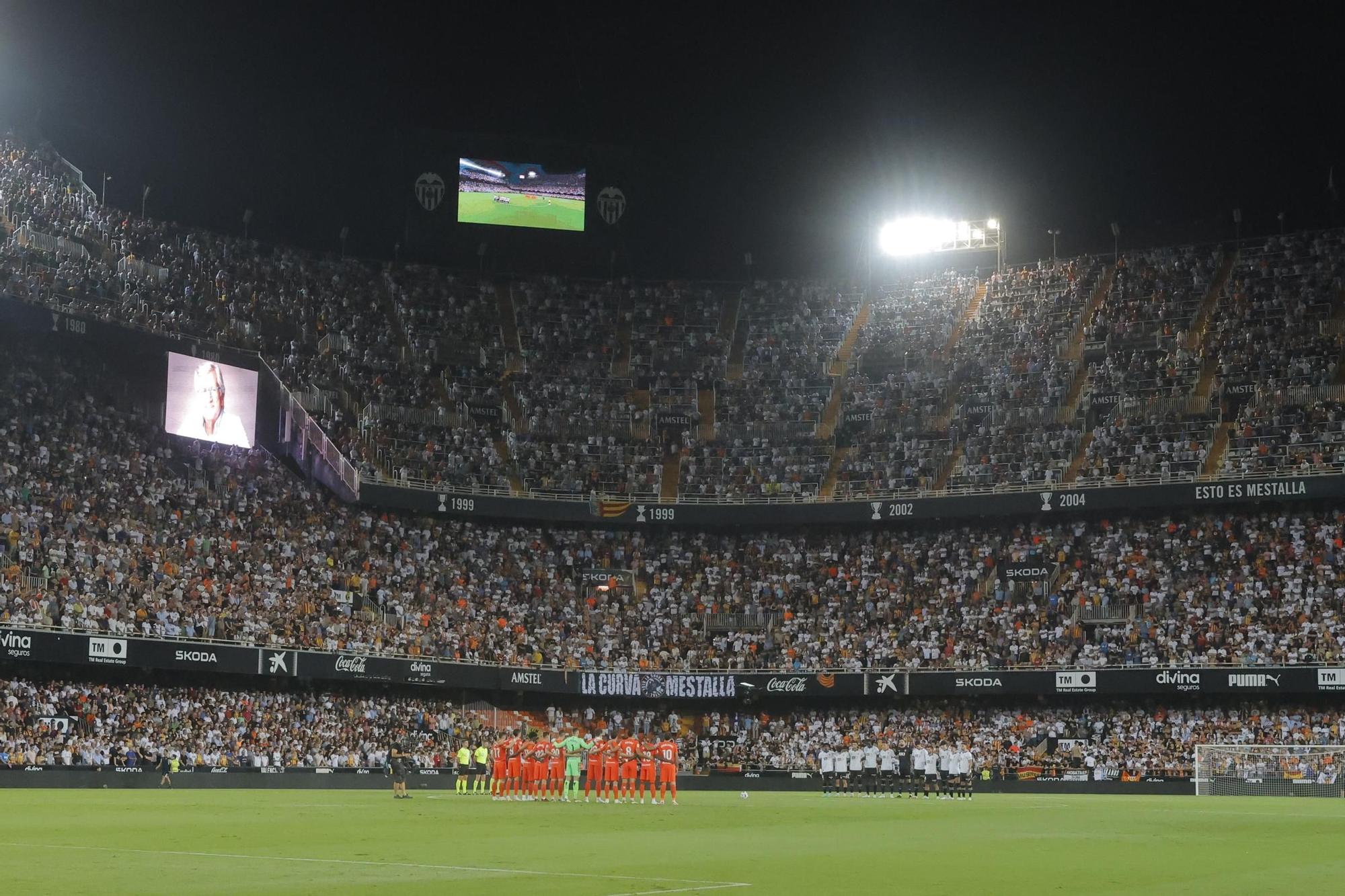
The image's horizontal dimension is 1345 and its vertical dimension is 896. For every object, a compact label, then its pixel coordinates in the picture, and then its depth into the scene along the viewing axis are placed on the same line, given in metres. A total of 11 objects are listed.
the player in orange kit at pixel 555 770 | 40.17
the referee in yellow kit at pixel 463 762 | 46.34
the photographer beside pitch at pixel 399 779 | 42.06
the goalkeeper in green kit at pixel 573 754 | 39.75
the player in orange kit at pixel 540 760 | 40.03
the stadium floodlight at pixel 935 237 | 72.75
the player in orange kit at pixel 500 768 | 40.69
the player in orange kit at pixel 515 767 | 40.41
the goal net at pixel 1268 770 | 49.34
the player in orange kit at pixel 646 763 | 39.59
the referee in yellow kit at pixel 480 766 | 47.00
